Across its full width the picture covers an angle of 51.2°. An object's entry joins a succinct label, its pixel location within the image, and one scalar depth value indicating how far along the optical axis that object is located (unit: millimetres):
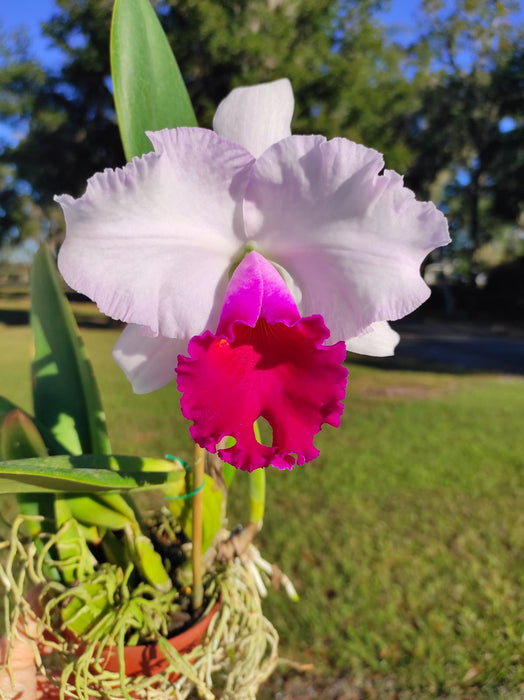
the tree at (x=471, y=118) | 11547
